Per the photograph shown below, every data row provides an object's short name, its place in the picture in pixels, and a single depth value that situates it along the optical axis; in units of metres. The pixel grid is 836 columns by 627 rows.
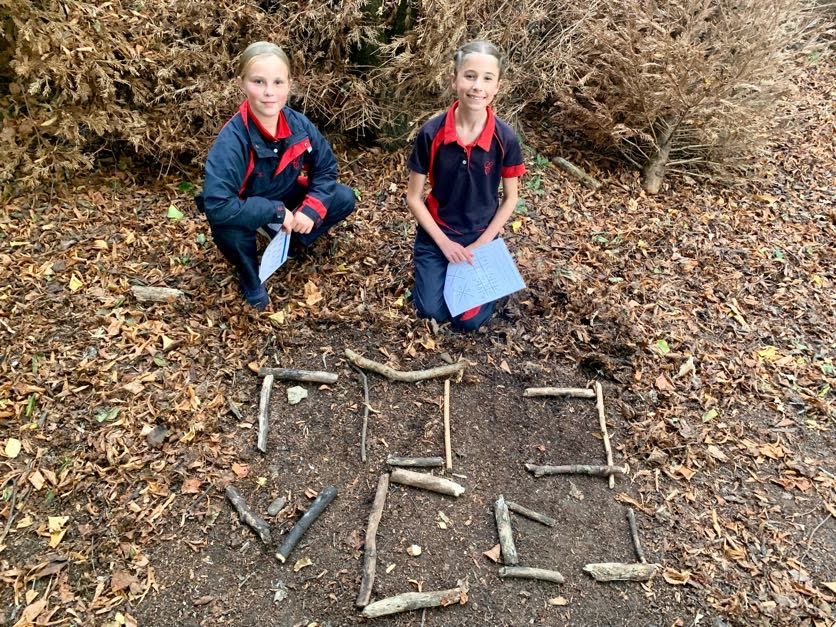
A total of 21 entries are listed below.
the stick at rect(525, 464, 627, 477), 2.84
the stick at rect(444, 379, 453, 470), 2.82
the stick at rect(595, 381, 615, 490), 2.91
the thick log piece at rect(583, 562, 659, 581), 2.49
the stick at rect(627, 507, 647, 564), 2.59
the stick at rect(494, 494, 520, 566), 2.47
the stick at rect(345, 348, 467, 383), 3.12
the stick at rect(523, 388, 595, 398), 3.16
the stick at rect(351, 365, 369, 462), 2.81
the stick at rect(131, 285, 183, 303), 3.33
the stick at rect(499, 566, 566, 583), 2.44
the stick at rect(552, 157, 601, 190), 4.84
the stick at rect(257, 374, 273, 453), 2.79
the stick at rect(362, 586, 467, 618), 2.27
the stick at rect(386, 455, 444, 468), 2.78
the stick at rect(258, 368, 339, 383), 3.06
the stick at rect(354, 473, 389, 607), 2.32
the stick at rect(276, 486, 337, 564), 2.42
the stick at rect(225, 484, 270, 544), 2.46
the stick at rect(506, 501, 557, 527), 2.66
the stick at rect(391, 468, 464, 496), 2.68
